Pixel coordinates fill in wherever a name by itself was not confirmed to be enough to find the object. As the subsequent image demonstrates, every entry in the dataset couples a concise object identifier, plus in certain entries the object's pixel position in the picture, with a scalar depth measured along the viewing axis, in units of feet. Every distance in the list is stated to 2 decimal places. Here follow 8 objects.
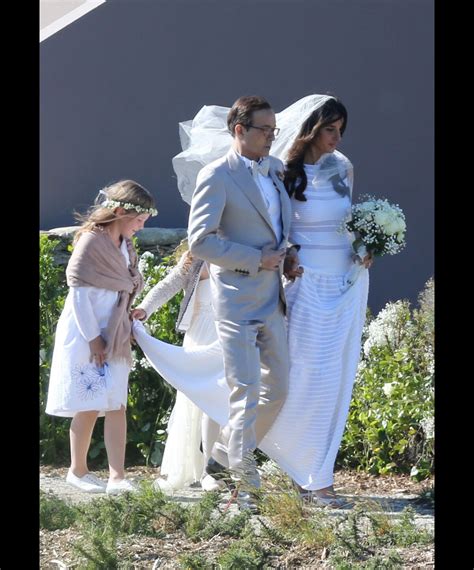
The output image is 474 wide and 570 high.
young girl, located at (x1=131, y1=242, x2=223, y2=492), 43.32
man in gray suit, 38.50
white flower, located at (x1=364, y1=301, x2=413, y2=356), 49.55
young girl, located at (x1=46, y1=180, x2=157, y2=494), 41.91
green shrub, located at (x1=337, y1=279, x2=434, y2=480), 45.37
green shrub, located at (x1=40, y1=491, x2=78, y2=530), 36.35
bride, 40.83
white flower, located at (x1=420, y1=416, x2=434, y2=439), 44.32
